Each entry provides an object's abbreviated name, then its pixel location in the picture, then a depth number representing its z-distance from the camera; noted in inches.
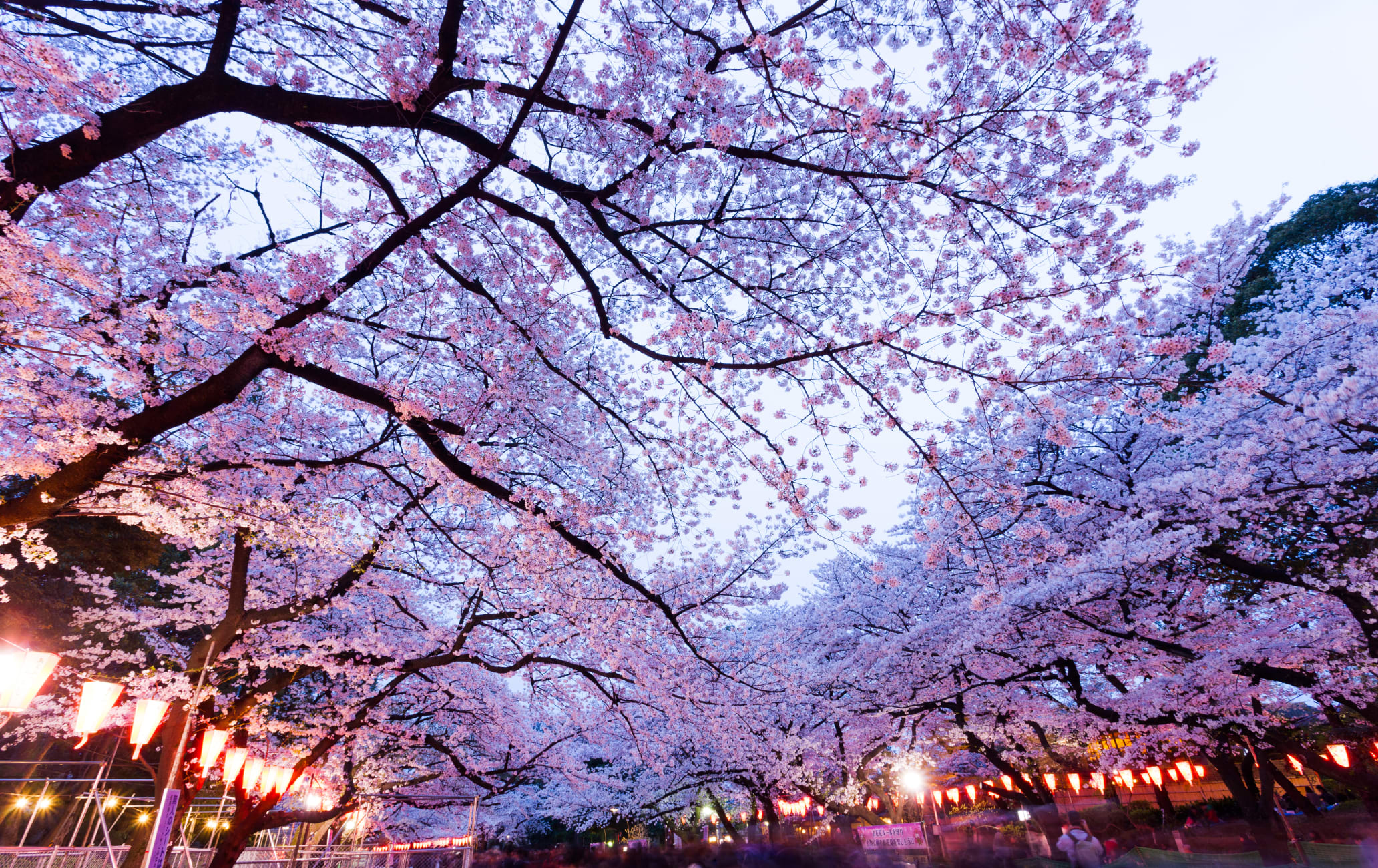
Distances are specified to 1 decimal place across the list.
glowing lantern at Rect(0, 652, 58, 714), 211.2
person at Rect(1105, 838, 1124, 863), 562.3
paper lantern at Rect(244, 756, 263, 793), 425.4
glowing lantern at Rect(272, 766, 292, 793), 430.6
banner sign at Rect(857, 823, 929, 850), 651.5
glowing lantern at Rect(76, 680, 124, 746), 259.9
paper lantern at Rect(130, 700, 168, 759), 291.9
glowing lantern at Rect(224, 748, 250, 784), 363.6
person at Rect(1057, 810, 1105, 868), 413.1
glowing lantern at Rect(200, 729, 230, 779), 343.6
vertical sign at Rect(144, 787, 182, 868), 280.2
